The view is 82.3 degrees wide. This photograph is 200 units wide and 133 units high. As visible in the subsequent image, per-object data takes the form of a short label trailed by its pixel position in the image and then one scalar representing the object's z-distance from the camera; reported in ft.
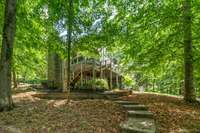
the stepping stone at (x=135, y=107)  11.41
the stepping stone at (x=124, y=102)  13.18
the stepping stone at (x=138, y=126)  8.13
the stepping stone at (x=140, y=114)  10.04
